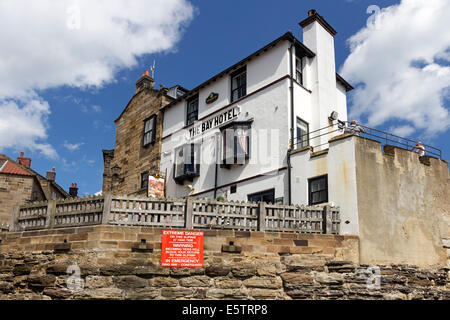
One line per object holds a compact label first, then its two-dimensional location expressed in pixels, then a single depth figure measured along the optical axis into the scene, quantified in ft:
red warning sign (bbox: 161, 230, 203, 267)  38.63
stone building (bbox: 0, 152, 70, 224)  99.55
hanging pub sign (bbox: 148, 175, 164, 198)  72.49
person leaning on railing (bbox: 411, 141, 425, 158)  54.32
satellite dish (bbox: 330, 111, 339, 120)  63.00
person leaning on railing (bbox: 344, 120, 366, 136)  50.85
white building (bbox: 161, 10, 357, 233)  55.21
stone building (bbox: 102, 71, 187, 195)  79.82
